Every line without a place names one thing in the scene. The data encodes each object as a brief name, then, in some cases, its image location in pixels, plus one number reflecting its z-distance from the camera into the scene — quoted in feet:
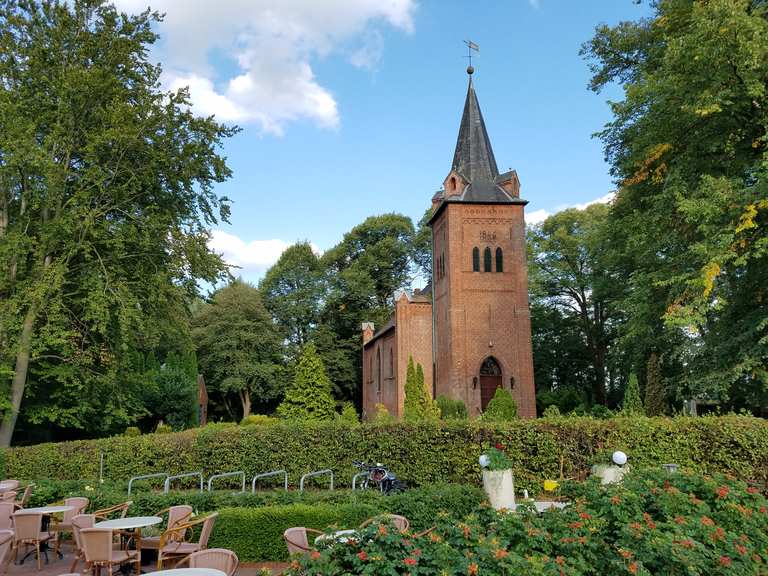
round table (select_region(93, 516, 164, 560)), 24.39
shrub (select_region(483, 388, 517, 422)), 81.00
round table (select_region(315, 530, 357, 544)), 14.93
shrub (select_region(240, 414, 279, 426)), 96.69
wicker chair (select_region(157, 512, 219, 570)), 23.53
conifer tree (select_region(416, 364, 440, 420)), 88.43
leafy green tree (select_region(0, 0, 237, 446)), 55.06
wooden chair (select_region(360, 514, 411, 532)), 20.76
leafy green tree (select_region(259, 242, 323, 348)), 164.96
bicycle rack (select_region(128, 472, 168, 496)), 35.94
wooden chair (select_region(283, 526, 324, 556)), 20.22
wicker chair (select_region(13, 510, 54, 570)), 27.91
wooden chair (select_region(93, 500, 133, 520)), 28.14
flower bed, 13.98
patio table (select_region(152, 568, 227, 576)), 16.80
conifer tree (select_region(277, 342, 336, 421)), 107.14
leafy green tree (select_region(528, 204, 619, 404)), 134.41
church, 92.38
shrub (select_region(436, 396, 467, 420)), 86.43
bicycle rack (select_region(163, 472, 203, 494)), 34.51
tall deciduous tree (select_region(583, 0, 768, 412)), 45.39
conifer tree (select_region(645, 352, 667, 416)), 73.31
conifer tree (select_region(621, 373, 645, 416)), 75.31
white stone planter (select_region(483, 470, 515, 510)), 31.83
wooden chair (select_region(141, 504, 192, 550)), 25.78
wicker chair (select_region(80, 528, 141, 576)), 22.86
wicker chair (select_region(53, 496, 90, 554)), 30.37
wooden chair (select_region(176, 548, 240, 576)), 18.16
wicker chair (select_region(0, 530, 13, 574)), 22.34
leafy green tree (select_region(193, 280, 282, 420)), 155.02
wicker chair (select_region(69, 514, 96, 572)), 25.59
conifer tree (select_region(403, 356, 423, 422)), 91.40
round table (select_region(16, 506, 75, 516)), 28.16
